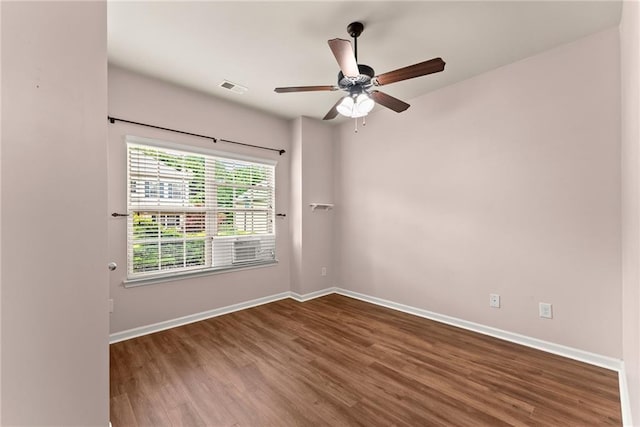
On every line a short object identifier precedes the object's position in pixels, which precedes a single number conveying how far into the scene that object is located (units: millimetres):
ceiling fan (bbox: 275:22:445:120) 1825
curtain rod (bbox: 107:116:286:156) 2687
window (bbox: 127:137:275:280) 2869
